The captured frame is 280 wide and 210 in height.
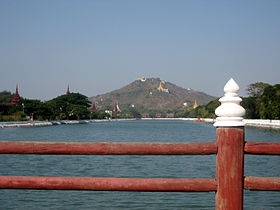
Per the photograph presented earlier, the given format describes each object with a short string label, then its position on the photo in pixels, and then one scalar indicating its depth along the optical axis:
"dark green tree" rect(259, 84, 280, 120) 87.13
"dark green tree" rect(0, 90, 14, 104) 165.00
